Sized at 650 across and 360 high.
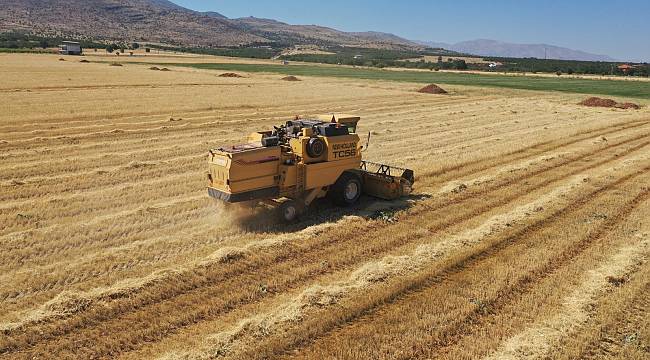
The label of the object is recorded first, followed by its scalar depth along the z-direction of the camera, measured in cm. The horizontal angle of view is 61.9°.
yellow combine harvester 1065
